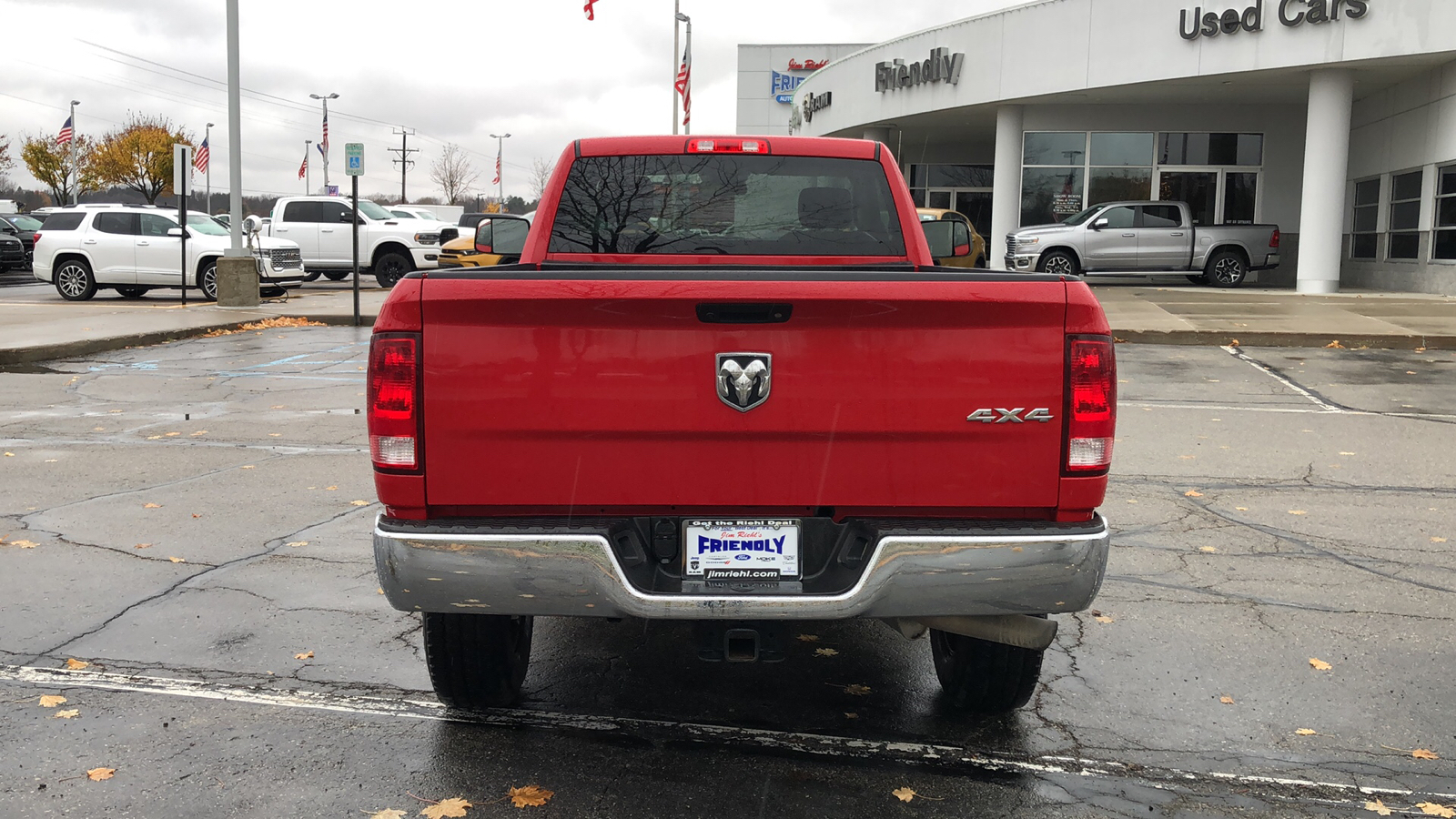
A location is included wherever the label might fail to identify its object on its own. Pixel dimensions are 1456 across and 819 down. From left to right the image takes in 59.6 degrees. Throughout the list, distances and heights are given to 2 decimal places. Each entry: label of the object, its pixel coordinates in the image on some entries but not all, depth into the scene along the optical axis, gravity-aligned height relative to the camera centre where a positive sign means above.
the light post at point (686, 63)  47.09 +7.61
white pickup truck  27.06 +0.44
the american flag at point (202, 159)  48.74 +3.64
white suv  24.11 -0.01
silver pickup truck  25.45 +0.63
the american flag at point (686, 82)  47.25 +6.80
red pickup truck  3.28 -0.46
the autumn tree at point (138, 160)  76.88 +5.50
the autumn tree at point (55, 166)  77.38 +5.12
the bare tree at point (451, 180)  116.06 +7.18
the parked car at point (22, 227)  36.22 +0.64
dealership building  23.83 +3.83
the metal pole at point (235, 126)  21.61 +2.19
